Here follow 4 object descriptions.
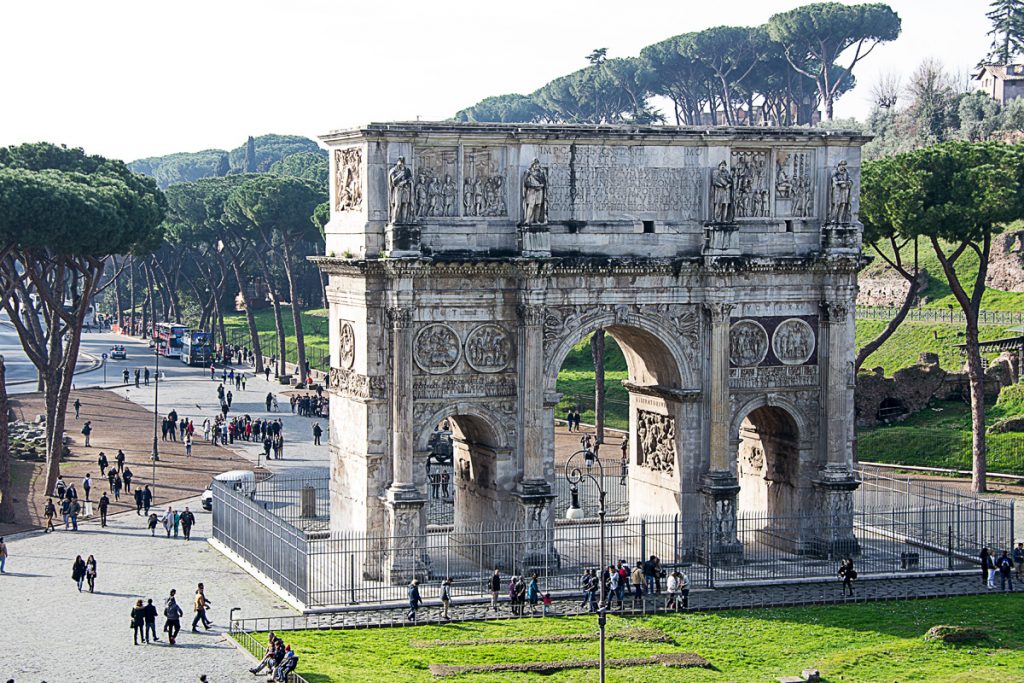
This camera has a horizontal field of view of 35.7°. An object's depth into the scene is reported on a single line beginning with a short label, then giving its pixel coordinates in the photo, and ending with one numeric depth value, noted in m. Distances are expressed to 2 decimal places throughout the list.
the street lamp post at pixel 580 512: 32.06
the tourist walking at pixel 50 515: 51.51
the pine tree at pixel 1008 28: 113.94
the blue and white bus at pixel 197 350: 104.31
